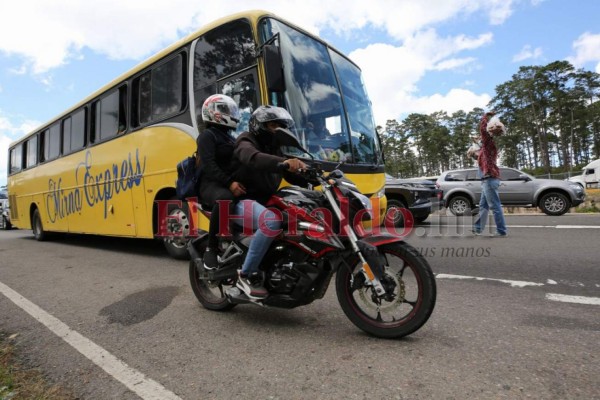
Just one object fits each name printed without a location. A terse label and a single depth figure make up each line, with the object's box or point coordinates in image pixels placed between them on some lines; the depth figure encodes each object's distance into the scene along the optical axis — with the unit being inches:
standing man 265.7
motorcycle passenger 117.8
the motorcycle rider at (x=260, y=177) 105.7
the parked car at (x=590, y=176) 1163.3
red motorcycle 96.0
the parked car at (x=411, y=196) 369.4
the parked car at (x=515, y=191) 442.6
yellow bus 177.3
